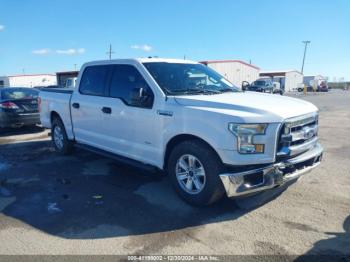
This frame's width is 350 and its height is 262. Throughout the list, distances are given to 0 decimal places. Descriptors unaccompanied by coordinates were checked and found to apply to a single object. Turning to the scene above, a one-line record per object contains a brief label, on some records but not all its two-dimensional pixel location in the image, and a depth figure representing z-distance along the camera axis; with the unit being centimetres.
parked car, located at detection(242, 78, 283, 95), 3547
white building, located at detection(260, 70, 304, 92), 6272
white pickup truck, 386
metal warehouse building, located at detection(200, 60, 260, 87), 5025
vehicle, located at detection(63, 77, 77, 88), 2541
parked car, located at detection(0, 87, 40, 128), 1026
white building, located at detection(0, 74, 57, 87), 6638
